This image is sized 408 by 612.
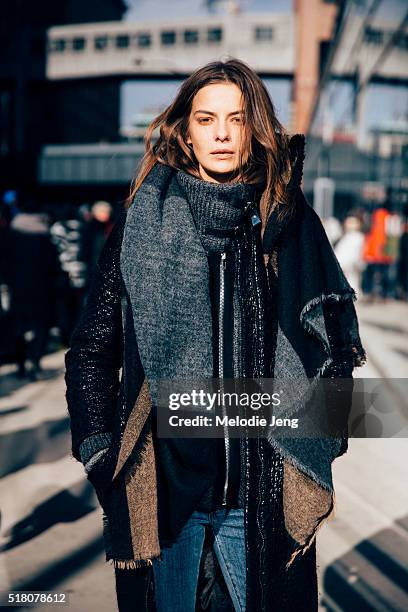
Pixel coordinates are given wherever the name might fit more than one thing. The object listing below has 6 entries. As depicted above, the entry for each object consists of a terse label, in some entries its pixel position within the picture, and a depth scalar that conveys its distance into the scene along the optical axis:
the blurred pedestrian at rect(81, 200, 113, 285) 9.84
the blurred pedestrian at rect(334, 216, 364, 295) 11.88
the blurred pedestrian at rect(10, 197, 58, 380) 7.70
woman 1.66
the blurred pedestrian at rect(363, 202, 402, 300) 13.59
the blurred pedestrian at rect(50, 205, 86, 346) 9.55
